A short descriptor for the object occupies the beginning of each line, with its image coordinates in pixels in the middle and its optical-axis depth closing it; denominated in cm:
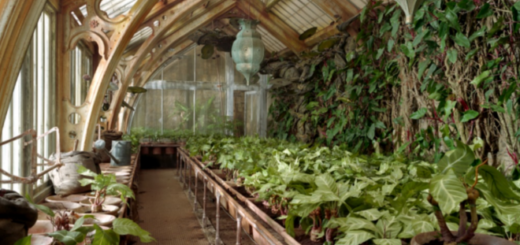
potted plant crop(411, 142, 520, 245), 130
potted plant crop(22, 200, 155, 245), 156
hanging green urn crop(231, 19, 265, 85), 500
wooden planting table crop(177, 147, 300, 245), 224
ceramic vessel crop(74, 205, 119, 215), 262
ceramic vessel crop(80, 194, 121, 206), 292
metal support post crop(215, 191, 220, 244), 394
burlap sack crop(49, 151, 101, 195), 327
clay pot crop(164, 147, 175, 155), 1157
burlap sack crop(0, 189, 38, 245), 141
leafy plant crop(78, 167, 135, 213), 262
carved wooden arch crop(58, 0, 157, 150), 434
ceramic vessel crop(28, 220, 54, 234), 200
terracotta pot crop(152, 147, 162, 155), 1146
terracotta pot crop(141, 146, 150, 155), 1145
